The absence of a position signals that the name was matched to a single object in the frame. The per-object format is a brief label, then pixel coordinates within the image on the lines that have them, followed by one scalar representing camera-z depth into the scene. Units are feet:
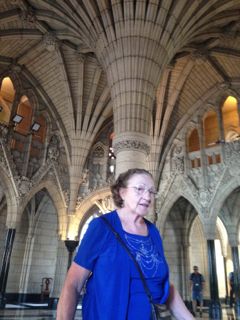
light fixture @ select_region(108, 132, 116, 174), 59.21
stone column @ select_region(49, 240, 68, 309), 52.26
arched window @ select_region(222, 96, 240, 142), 65.57
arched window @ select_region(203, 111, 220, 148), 68.58
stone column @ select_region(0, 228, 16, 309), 44.45
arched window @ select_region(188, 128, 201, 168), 63.57
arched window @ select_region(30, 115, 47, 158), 53.36
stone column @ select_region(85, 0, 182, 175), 26.23
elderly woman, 5.10
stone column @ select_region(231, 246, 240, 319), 46.70
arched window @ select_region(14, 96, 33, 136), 53.26
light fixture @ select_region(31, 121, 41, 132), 52.75
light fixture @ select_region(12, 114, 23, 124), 48.98
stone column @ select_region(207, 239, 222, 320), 42.96
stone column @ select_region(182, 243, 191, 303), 58.03
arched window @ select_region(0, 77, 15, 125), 60.18
